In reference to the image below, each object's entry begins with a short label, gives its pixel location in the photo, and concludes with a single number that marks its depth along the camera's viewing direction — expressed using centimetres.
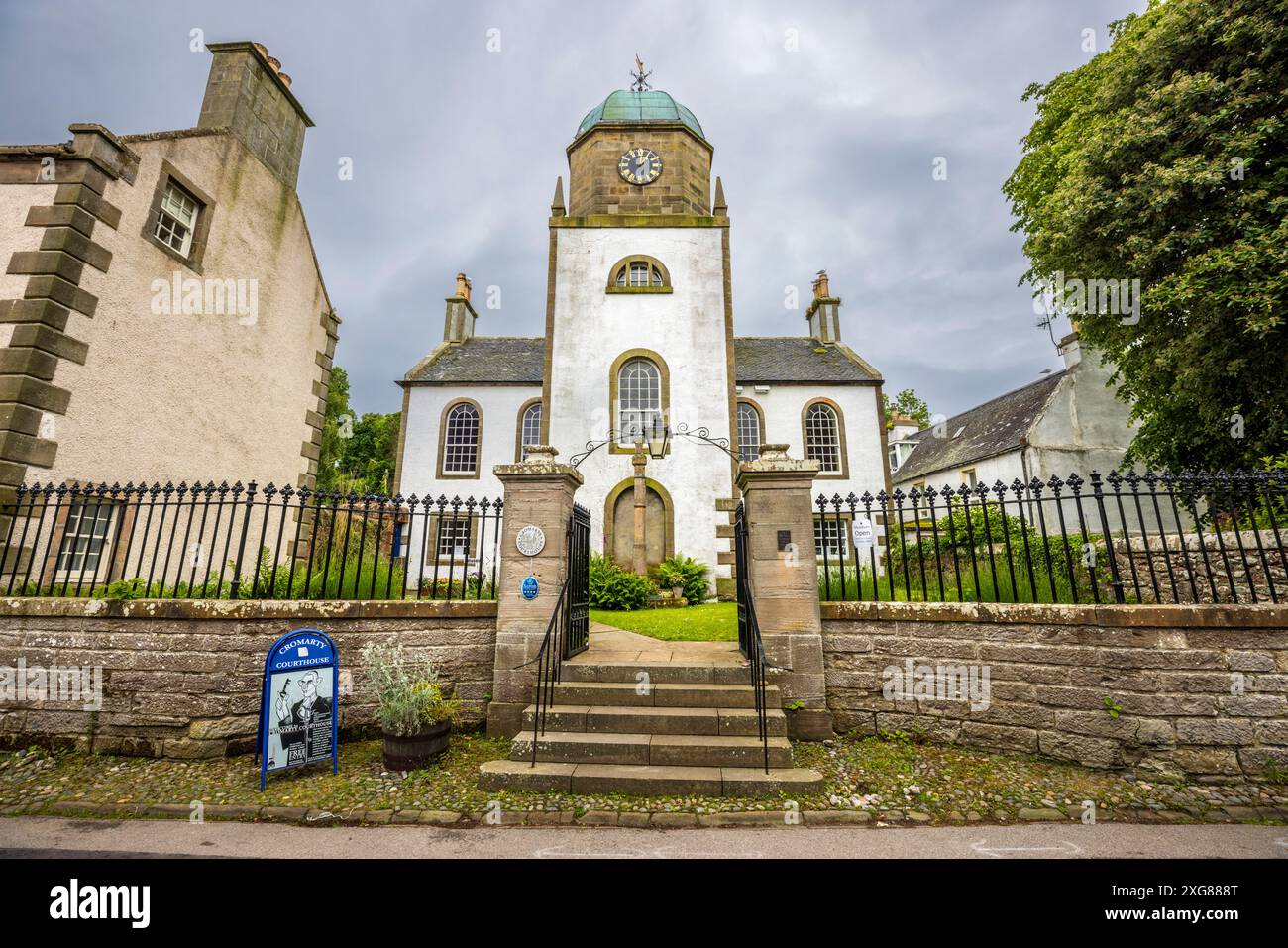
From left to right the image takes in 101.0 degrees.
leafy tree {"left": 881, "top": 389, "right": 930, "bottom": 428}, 3966
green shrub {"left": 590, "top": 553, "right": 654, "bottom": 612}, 1281
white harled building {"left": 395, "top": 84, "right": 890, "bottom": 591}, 1501
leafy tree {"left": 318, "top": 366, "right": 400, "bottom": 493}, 3080
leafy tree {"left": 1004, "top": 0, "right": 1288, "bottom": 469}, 849
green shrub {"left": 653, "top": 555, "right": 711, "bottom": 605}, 1375
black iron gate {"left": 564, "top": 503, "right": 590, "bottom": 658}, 624
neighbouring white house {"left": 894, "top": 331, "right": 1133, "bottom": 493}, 1923
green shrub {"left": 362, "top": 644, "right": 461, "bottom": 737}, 484
